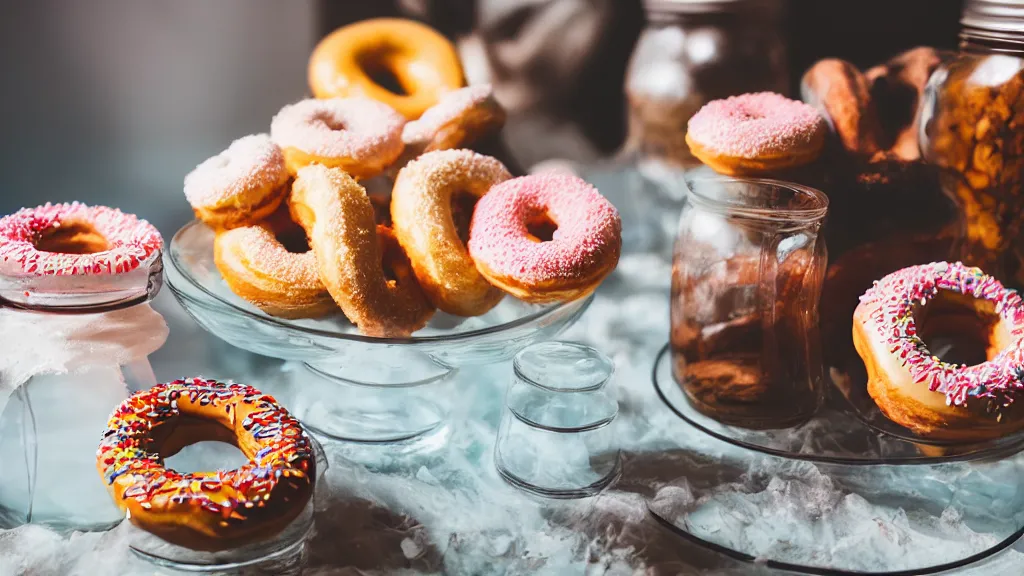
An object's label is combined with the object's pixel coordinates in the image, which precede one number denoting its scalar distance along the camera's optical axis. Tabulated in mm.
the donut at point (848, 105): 807
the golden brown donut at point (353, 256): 649
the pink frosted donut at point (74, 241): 608
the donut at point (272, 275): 673
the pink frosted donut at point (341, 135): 742
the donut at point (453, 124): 811
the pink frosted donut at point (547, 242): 663
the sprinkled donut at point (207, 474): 535
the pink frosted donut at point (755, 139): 737
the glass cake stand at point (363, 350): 686
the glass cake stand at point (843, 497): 652
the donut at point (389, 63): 915
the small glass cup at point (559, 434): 701
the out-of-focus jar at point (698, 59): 1050
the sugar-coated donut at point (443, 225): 690
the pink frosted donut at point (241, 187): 697
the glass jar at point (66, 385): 626
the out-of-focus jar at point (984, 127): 778
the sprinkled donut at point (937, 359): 656
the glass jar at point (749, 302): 767
